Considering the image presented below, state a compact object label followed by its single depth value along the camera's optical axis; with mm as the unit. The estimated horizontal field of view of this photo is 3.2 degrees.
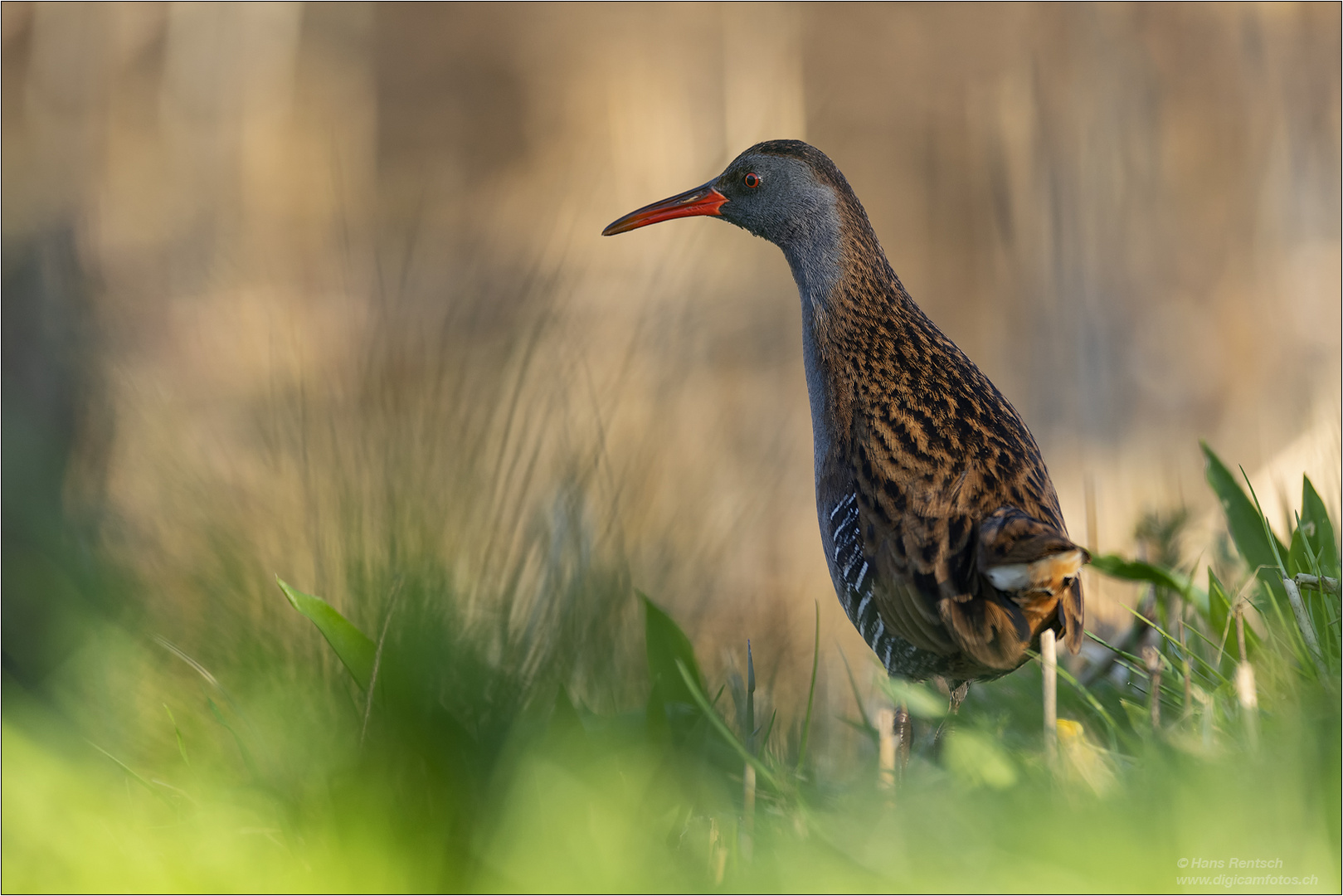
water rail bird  7672
